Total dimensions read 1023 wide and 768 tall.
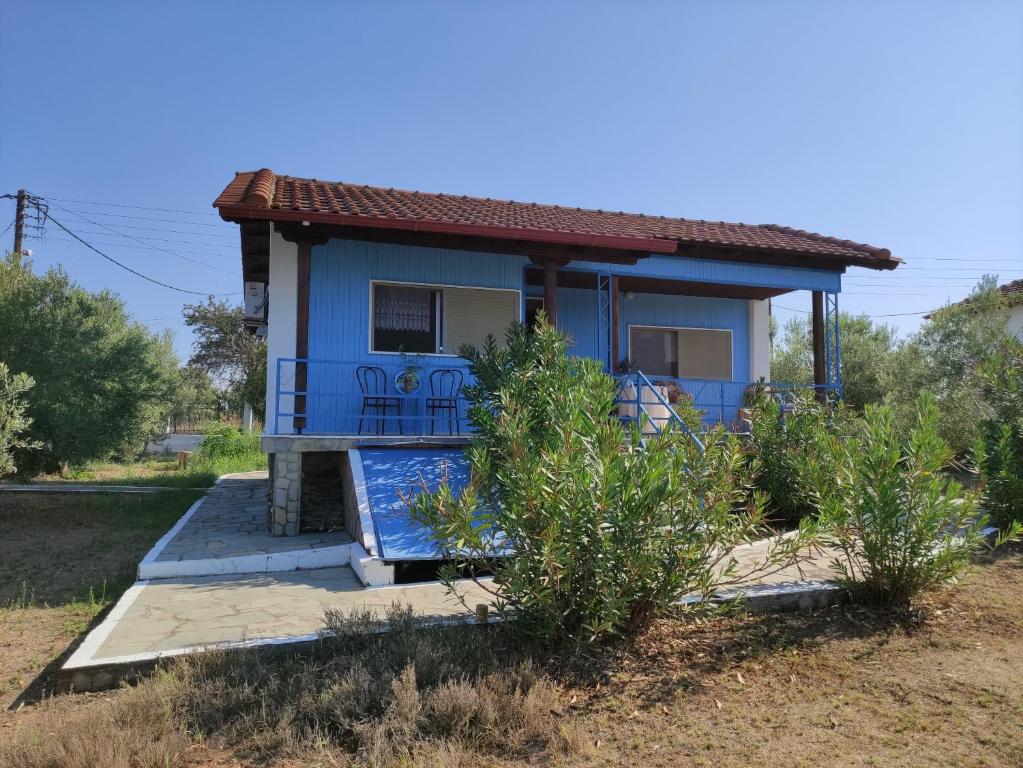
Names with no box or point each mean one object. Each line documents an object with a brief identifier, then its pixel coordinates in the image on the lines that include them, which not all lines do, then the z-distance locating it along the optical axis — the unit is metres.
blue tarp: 6.03
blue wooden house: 8.20
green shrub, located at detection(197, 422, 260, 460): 20.73
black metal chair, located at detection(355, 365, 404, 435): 8.80
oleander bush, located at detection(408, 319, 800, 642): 3.61
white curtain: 9.30
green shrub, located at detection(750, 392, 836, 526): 6.74
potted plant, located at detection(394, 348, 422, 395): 8.67
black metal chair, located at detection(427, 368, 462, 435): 9.00
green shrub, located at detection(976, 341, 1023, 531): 6.10
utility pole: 19.62
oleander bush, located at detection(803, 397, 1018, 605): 4.31
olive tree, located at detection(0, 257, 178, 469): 10.42
